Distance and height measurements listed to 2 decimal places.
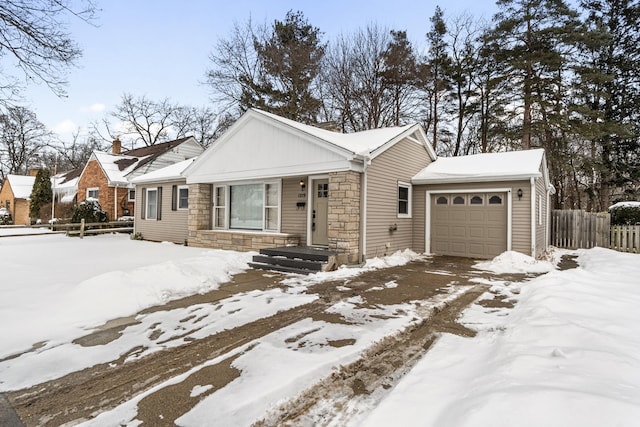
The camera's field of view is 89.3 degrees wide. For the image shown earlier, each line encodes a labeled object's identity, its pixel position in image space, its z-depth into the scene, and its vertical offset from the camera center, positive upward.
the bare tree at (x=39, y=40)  5.18 +2.94
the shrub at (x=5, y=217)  25.73 -0.29
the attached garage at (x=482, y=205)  9.04 +0.42
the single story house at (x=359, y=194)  8.38 +0.72
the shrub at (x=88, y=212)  16.06 +0.11
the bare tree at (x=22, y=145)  30.52 +6.82
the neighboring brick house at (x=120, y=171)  19.19 +2.67
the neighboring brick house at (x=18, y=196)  26.50 +1.43
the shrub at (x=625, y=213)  11.62 +0.26
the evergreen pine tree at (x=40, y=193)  23.00 +1.52
